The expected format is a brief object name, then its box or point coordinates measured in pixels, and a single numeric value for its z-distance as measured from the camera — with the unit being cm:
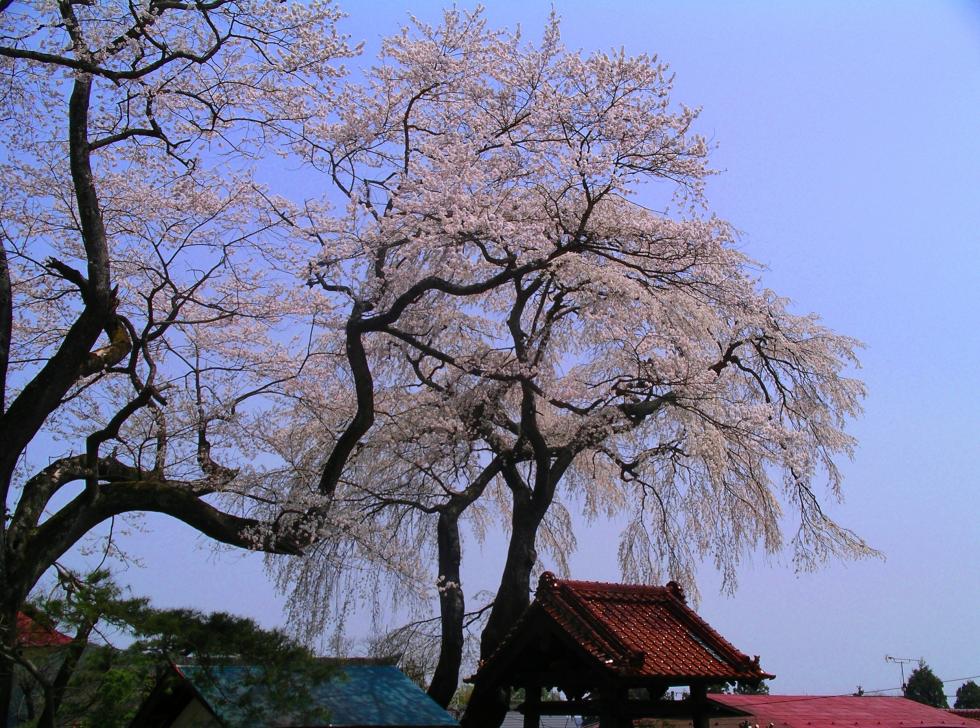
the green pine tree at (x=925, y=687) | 2751
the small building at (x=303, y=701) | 744
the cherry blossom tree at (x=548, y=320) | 1127
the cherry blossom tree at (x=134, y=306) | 807
